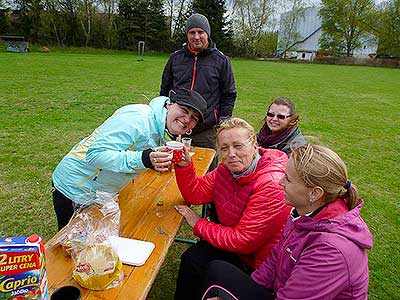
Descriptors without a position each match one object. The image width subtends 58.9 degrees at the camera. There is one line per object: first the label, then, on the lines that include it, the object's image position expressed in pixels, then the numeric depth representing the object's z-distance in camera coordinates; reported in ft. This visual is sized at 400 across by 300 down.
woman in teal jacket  6.77
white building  161.58
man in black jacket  13.24
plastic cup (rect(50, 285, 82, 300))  4.66
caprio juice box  3.80
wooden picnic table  5.04
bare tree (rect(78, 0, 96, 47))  114.52
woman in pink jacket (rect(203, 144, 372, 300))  5.01
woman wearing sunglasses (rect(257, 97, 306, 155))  11.09
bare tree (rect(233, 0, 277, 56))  144.77
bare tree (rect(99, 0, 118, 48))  117.08
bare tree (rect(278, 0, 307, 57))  164.55
